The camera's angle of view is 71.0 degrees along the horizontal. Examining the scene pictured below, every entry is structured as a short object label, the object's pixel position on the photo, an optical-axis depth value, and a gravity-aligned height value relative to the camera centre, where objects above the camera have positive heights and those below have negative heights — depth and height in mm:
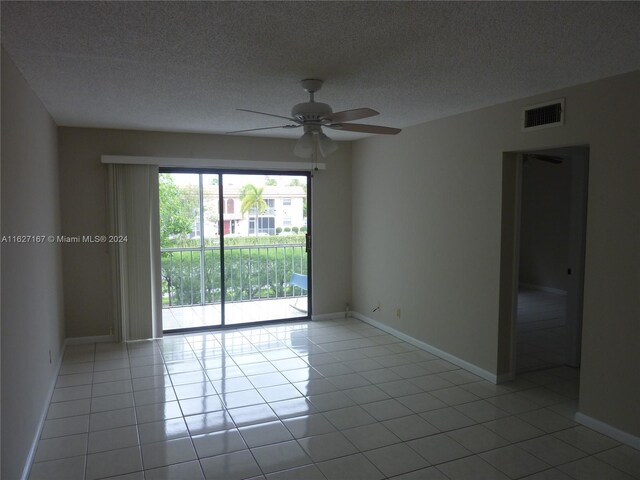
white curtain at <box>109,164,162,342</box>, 4988 -378
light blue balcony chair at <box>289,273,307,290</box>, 6160 -920
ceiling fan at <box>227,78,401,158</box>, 2895 +615
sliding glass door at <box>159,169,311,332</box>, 5617 -445
